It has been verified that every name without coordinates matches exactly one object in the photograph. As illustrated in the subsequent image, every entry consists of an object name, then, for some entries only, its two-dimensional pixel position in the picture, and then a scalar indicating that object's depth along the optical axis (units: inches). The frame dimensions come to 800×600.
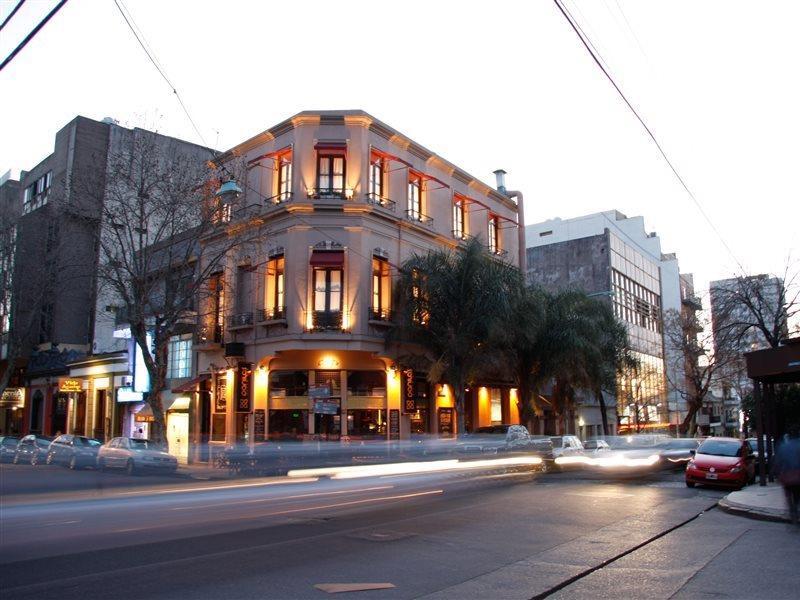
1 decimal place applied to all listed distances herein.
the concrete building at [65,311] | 1376.7
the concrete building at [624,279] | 2098.9
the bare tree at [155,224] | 999.0
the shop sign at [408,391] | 1149.1
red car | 739.4
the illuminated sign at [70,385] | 1604.9
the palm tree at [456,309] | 1074.1
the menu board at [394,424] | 1133.1
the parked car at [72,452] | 712.2
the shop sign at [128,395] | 1444.4
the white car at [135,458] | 861.2
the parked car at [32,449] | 920.3
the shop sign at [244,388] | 1132.5
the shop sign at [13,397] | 1950.1
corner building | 1093.1
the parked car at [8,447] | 1028.5
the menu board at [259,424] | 1108.9
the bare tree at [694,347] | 1647.4
